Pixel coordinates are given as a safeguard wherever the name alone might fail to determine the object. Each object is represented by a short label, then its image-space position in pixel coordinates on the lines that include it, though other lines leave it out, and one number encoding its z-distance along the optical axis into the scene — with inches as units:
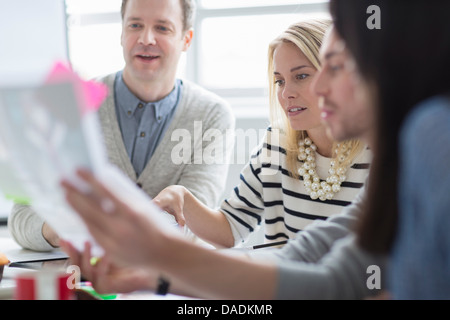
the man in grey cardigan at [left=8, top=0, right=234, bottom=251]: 68.1
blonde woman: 53.8
